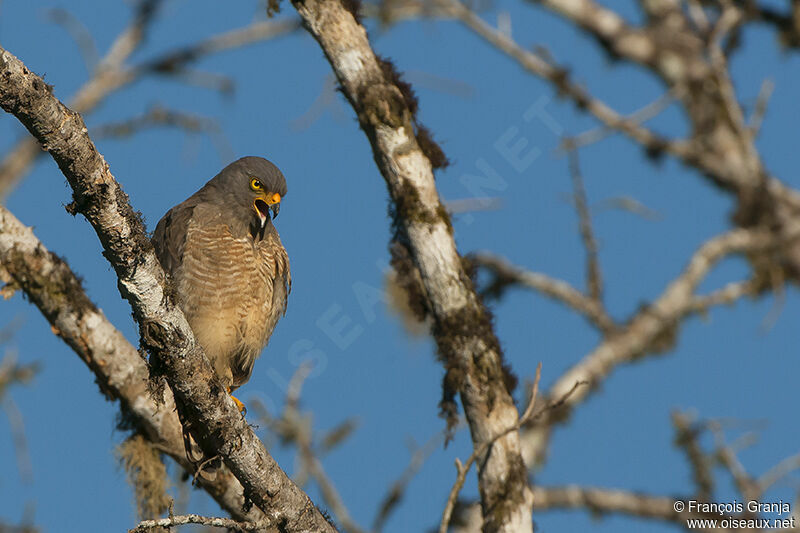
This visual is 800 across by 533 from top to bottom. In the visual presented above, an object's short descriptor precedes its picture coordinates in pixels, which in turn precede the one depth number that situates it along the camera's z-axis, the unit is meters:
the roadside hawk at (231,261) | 13.09
